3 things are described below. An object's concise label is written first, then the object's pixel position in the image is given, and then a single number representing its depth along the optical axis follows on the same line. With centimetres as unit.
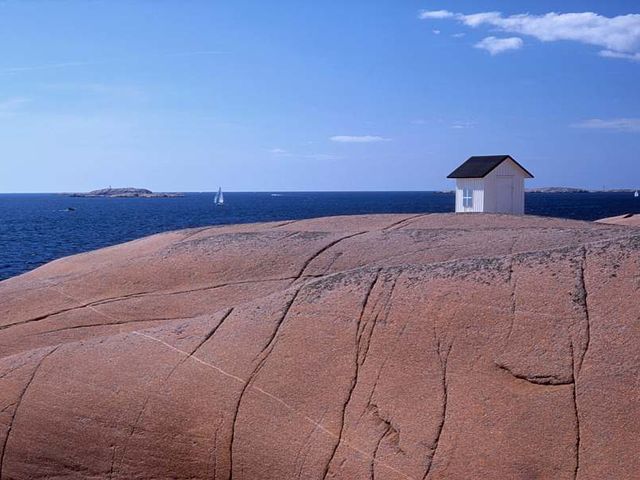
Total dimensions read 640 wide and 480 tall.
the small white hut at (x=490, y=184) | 3225
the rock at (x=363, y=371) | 902
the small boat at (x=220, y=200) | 16815
